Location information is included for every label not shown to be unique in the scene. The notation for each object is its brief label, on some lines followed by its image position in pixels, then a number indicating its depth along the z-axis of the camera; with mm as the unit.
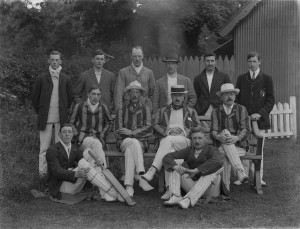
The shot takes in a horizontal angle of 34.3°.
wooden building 13555
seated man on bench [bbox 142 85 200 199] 6402
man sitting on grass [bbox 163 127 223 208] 5750
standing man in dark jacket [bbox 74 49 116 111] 7055
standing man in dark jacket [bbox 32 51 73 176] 6773
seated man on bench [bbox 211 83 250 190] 6422
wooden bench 6473
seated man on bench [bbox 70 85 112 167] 6523
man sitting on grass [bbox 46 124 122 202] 5992
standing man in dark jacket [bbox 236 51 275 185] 6848
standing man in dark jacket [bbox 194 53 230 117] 7125
